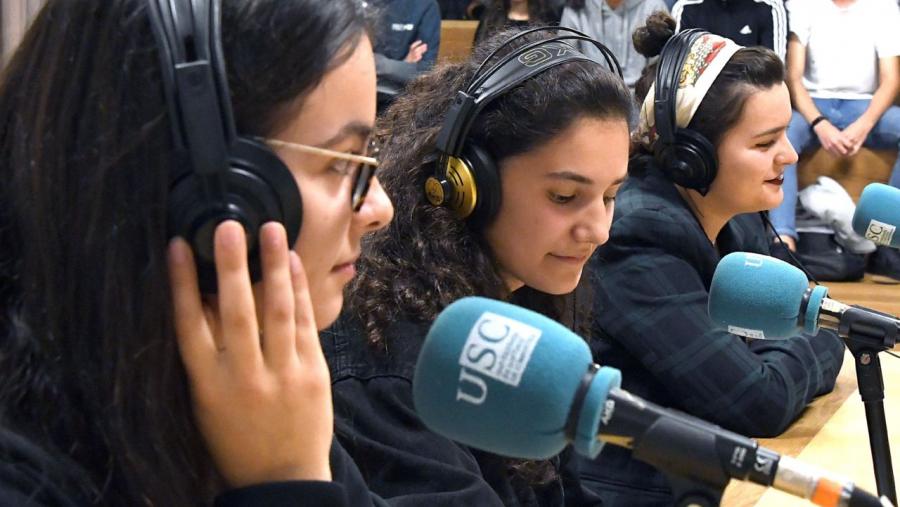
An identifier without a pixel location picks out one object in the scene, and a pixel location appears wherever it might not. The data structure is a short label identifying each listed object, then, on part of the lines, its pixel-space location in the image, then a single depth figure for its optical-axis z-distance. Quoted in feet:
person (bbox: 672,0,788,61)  15.28
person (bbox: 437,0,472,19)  18.67
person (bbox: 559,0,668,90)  15.98
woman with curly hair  4.61
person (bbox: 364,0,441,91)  14.34
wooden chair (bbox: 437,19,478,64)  16.98
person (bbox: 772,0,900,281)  15.35
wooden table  5.19
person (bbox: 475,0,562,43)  15.93
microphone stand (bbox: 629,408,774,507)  2.39
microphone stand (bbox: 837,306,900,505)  4.05
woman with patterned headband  6.47
